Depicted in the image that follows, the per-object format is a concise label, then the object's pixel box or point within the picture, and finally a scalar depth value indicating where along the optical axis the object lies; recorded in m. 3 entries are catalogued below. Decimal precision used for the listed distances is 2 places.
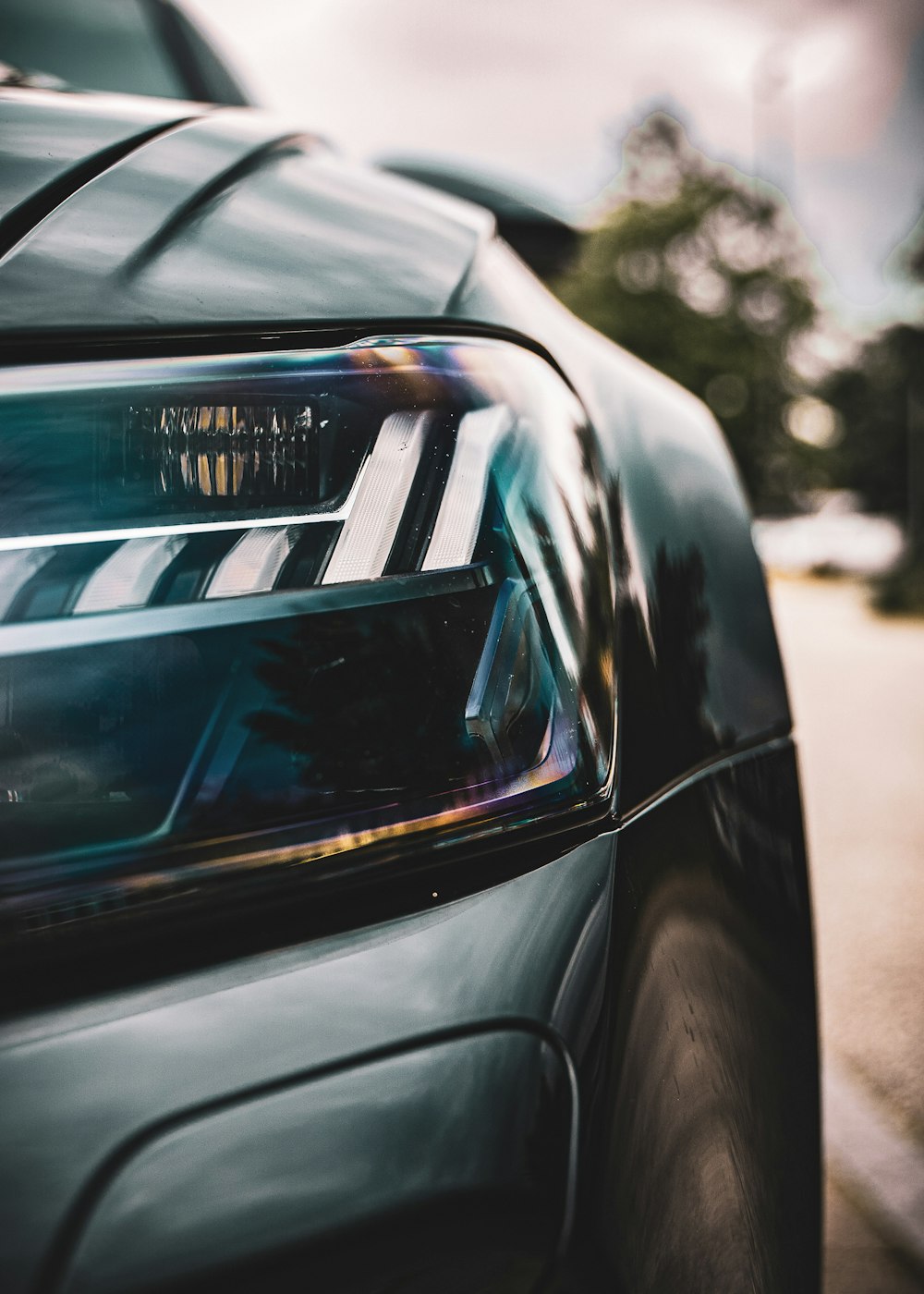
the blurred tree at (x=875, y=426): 53.97
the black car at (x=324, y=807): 0.62
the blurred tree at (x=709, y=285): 31.39
